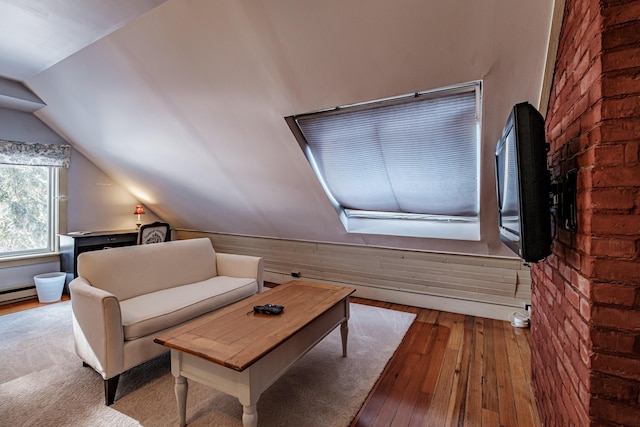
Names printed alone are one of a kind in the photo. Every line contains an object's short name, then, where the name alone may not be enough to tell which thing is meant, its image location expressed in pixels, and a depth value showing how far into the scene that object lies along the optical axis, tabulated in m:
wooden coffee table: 1.38
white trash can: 3.56
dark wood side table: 3.78
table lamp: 4.84
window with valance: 3.69
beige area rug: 1.66
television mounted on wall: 1.08
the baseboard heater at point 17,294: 3.62
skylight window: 2.12
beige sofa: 1.81
